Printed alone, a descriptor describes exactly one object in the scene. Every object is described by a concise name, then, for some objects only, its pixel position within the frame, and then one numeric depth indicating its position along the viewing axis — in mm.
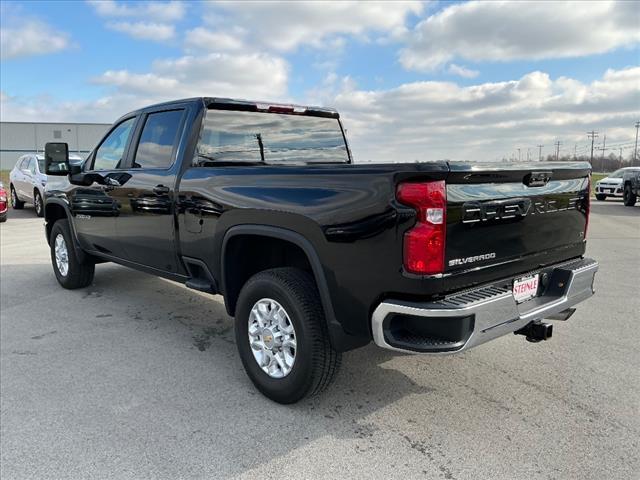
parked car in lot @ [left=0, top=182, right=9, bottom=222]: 13111
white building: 62000
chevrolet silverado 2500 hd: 2662
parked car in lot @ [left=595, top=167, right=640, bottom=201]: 21734
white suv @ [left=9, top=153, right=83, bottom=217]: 14273
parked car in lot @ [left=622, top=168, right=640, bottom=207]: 18344
